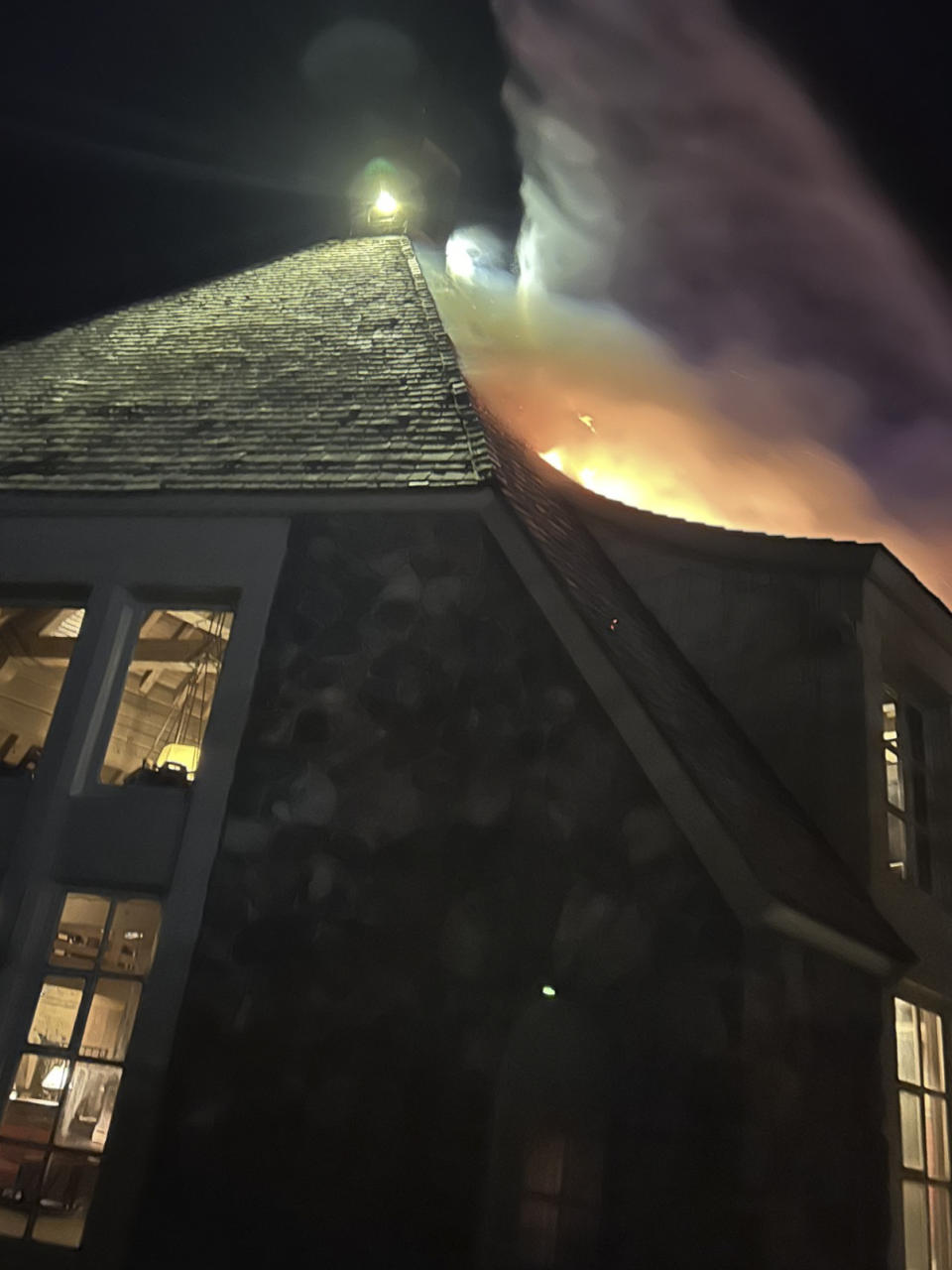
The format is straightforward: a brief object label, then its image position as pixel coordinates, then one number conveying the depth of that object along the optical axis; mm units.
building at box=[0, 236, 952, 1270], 5168
